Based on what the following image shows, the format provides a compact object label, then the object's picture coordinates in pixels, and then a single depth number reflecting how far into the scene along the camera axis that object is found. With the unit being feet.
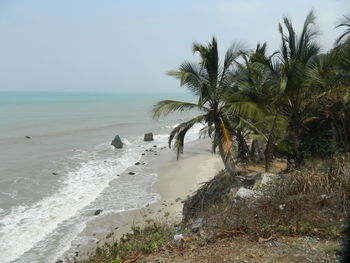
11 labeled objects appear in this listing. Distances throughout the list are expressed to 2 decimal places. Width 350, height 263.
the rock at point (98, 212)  38.88
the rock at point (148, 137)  95.61
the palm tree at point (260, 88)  30.25
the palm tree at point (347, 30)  40.99
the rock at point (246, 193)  23.86
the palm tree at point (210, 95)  30.53
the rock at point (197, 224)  20.37
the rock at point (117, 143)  84.69
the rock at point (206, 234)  18.25
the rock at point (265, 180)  26.40
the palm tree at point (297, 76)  28.43
